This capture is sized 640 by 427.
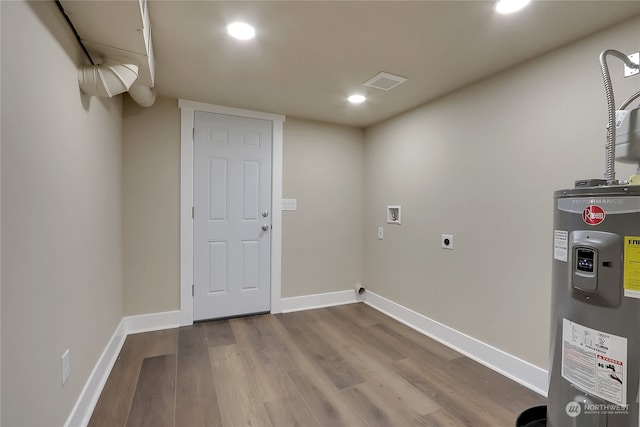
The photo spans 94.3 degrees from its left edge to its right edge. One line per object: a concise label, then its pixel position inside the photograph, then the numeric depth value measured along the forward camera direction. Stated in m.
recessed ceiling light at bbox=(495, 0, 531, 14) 1.44
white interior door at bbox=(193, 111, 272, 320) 2.93
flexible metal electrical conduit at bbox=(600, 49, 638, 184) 1.22
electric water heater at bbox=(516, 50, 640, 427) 1.02
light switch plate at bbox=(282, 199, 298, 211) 3.29
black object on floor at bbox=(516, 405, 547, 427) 1.45
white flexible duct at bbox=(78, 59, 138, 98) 1.60
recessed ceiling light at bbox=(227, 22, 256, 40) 1.66
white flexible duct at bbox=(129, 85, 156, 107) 2.24
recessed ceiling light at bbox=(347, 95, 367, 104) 2.68
